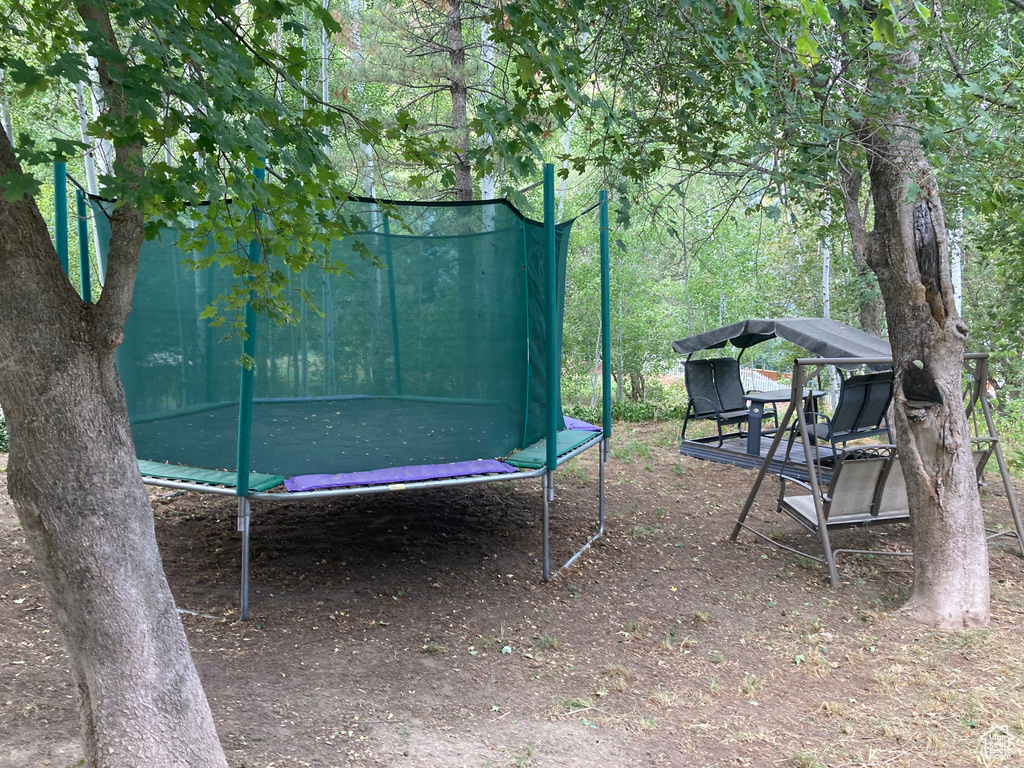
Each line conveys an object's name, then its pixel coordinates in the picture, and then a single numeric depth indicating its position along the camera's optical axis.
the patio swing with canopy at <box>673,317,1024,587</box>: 4.36
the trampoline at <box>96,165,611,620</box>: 3.91
